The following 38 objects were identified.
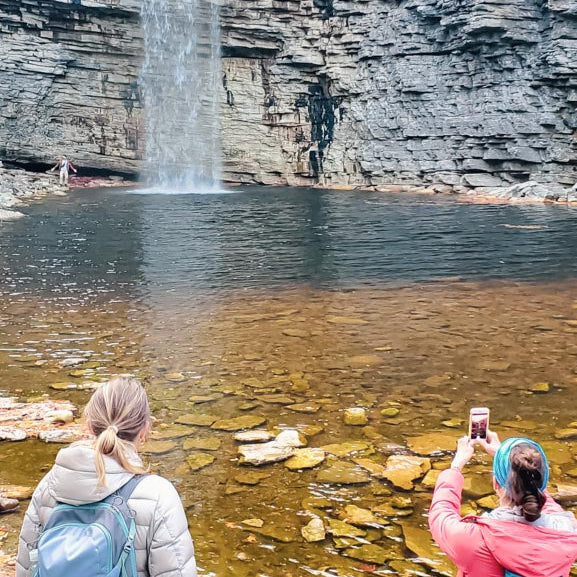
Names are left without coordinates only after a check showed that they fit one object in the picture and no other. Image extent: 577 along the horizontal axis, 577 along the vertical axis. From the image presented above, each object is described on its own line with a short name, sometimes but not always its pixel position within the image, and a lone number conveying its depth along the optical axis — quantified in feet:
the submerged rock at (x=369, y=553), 15.29
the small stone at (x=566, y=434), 21.88
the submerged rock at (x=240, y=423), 22.86
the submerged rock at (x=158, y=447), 20.92
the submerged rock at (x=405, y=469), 18.97
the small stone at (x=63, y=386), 26.18
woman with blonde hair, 8.37
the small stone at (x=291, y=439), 21.45
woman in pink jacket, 9.00
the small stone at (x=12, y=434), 21.42
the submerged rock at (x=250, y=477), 19.04
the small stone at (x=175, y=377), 27.71
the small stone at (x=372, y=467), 19.42
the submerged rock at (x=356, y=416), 23.39
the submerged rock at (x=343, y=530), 16.30
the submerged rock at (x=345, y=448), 20.88
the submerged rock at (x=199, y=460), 19.98
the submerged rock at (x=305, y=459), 20.02
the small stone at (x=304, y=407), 24.49
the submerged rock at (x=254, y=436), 21.74
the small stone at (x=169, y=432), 22.03
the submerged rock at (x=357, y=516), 16.85
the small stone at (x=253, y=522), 16.75
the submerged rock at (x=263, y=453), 20.30
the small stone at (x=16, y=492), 17.54
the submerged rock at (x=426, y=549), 15.02
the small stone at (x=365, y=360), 29.89
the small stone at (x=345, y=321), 37.32
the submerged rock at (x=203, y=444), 21.22
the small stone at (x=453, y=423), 23.09
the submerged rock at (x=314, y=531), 16.16
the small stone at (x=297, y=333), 34.53
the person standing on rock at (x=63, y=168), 136.94
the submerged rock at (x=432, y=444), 20.98
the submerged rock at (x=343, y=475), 19.08
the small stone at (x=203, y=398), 25.30
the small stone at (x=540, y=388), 26.27
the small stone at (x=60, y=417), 22.74
